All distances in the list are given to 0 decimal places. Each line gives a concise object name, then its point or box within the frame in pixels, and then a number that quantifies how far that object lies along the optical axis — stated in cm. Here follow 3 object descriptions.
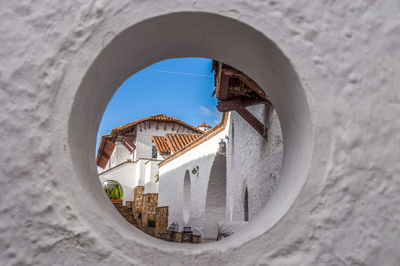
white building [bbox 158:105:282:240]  524
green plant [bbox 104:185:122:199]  2191
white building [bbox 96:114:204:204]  1841
